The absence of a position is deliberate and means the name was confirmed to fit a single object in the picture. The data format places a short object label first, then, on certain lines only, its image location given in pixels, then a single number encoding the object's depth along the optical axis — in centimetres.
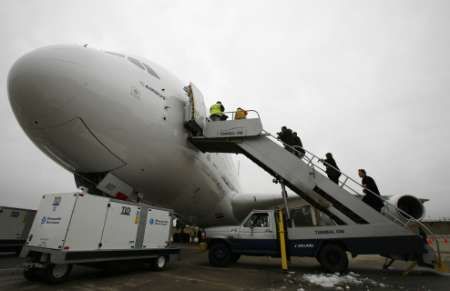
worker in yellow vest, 899
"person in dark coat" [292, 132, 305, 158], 861
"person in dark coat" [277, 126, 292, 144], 895
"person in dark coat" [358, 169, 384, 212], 764
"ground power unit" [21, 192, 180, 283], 512
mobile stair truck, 665
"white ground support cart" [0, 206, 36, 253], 985
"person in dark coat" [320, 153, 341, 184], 798
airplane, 489
